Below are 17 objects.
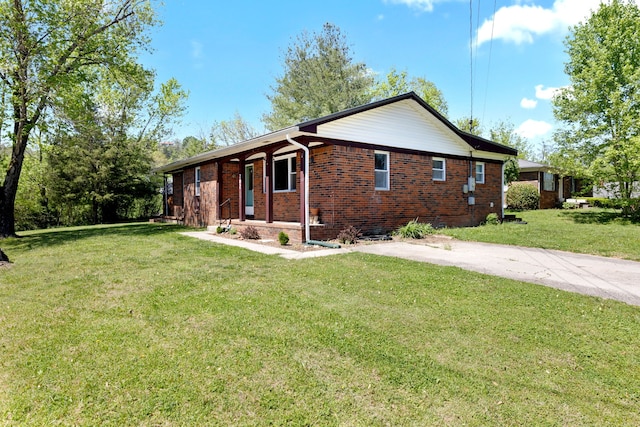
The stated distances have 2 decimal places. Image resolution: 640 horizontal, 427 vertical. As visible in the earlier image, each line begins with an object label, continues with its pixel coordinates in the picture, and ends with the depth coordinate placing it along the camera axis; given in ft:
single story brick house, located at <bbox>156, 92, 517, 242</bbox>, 34.30
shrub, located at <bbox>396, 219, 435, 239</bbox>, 36.52
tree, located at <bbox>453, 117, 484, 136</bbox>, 106.42
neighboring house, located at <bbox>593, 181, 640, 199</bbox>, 53.47
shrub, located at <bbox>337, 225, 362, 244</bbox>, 32.32
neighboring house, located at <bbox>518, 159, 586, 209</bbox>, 78.64
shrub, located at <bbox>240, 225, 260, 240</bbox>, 36.58
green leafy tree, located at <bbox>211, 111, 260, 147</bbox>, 122.21
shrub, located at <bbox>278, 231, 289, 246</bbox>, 31.71
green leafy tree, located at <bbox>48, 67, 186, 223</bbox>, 70.28
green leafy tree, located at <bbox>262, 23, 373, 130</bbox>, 91.25
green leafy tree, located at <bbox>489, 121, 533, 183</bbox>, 114.62
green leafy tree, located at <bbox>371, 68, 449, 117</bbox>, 105.81
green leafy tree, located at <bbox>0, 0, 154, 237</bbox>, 42.04
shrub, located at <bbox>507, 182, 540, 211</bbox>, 74.18
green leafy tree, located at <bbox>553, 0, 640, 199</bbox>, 47.88
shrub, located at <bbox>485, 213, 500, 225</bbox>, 48.91
